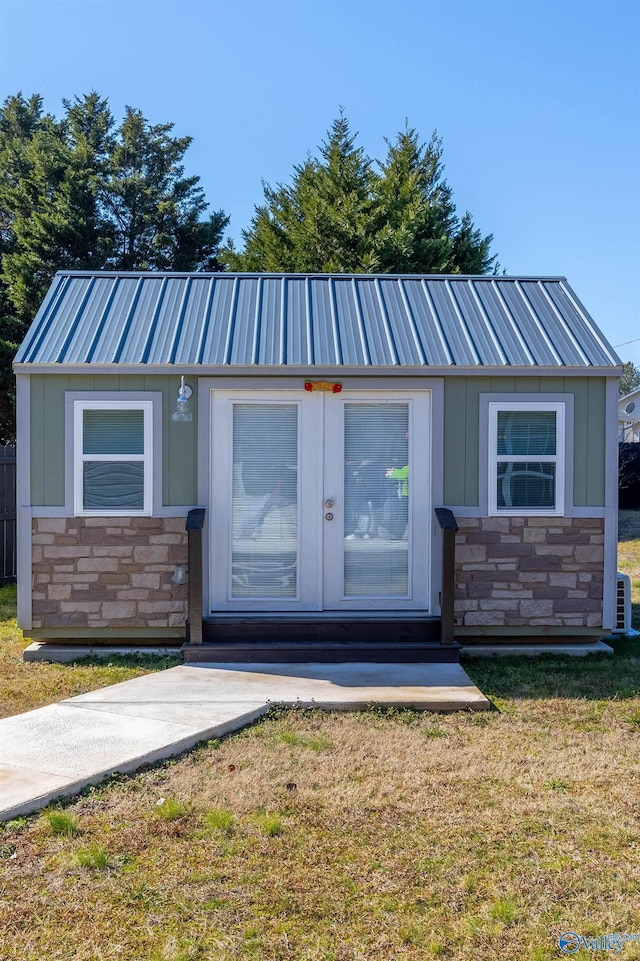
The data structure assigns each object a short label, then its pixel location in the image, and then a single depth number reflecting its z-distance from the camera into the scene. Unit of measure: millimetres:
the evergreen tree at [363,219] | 16500
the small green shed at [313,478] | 6574
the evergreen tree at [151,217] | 19656
